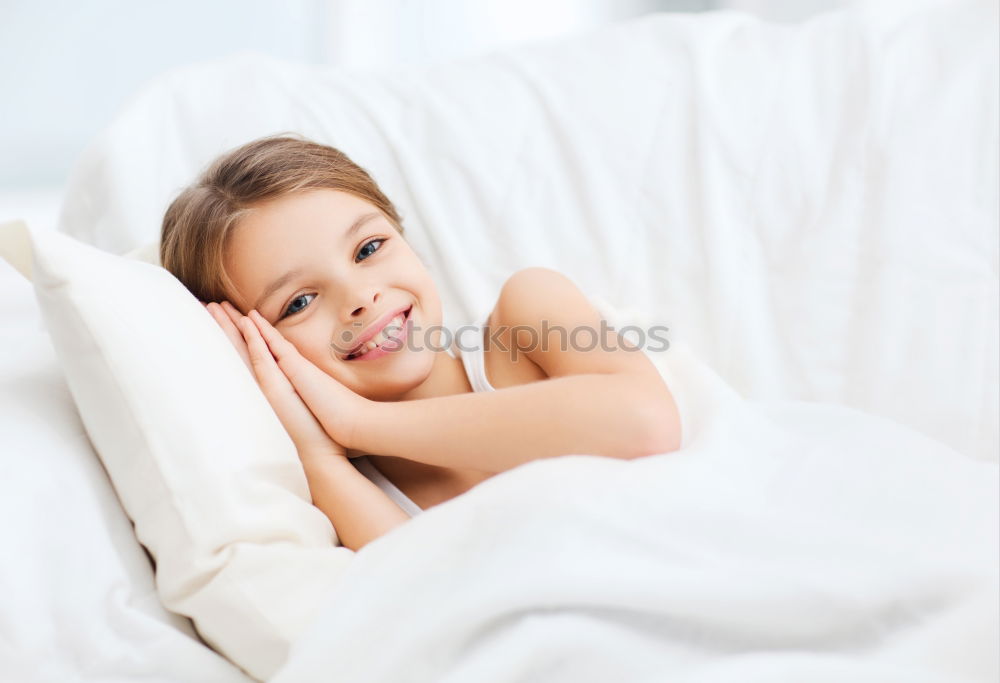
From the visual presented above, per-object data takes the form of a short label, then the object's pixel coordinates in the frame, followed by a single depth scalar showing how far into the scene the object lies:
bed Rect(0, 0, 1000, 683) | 0.64
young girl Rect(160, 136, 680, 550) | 0.88
